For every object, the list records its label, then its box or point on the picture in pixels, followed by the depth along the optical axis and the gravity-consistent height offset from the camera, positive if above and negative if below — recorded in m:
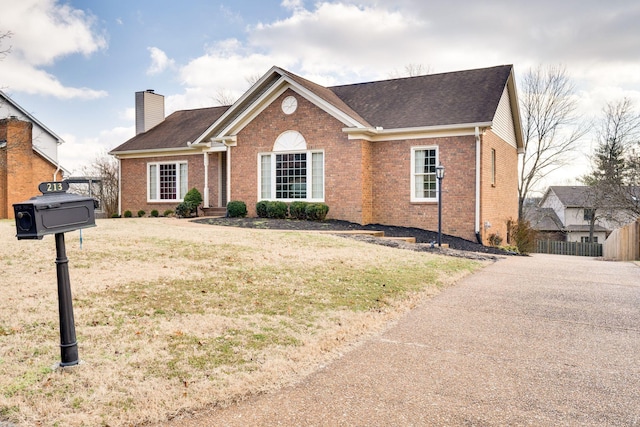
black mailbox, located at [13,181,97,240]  4.03 -0.10
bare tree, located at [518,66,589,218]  35.16 +6.73
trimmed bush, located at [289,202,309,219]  18.42 -0.33
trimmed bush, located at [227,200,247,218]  19.70 -0.32
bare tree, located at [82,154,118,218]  34.44 +1.57
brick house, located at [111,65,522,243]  17.44 +2.11
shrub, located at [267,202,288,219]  18.86 -0.32
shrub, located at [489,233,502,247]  18.44 -1.45
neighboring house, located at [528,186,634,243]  44.53 -1.44
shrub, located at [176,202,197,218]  21.39 -0.39
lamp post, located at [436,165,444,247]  15.03 +0.45
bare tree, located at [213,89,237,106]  43.09 +9.22
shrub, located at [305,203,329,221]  18.08 -0.36
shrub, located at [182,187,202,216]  21.83 +0.09
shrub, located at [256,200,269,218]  19.16 -0.27
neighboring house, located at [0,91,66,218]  24.59 +1.85
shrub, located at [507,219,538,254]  22.06 -1.57
